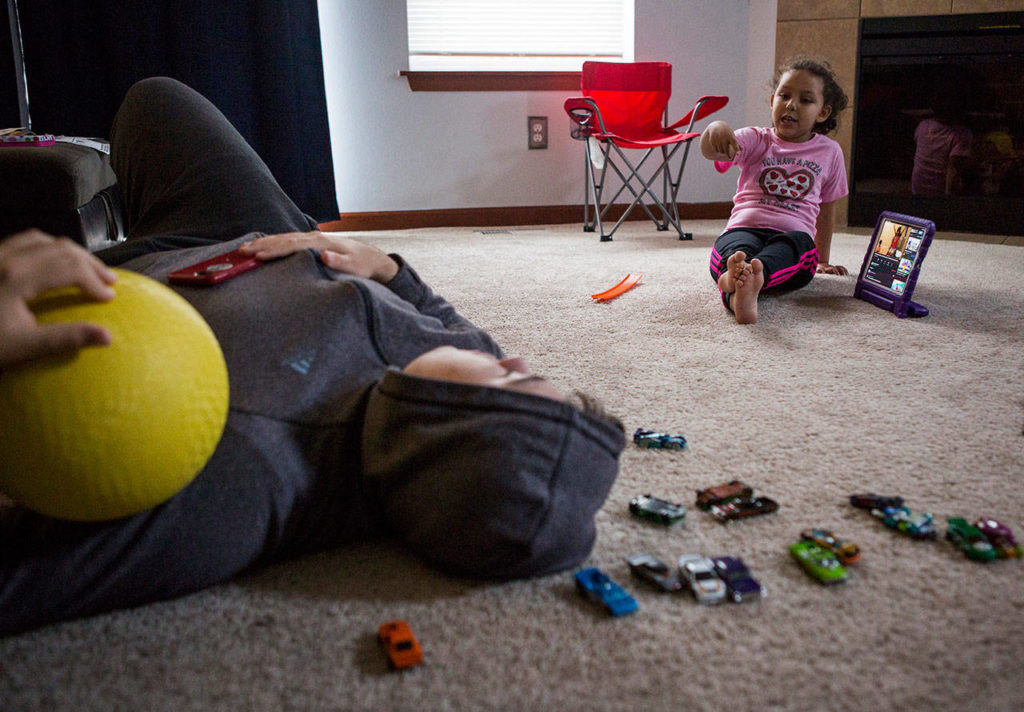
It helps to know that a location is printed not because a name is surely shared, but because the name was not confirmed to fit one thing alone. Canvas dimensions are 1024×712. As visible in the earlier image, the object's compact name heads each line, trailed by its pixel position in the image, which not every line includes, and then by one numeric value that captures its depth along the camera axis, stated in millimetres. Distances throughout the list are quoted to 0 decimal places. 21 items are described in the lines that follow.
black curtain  3023
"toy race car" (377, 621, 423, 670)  671
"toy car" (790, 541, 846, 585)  787
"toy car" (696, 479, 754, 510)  938
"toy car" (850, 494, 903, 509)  920
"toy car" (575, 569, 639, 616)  742
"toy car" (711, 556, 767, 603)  765
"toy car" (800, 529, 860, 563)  822
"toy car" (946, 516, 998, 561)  819
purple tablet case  1885
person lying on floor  719
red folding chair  3473
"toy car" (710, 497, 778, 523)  912
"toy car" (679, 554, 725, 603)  760
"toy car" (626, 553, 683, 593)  777
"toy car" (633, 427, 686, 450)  1118
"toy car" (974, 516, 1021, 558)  828
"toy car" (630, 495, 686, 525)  900
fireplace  3486
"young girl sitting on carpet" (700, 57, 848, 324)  2131
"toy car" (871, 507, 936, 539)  864
